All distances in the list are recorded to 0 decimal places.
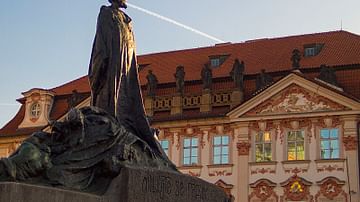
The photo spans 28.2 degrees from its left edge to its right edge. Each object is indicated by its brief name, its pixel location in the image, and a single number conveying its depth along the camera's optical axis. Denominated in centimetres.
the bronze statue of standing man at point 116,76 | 760
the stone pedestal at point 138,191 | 566
